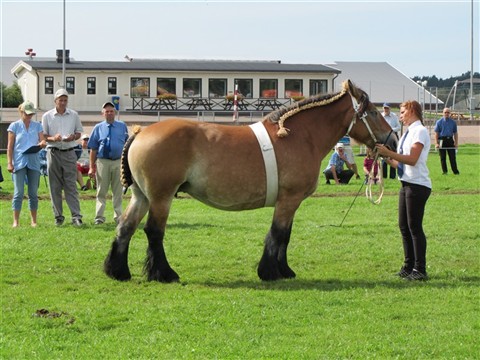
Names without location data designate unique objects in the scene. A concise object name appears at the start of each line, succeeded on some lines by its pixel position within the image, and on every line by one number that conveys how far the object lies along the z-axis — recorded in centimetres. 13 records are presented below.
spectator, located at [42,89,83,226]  1495
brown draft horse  1046
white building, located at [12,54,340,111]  6288
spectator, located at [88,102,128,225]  1510
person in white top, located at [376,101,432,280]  1065
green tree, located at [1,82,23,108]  7038
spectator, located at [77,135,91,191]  2281
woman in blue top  1480
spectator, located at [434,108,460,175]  2705
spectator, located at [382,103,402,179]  2409
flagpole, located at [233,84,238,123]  5252
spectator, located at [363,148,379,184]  2269
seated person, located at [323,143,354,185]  2431
